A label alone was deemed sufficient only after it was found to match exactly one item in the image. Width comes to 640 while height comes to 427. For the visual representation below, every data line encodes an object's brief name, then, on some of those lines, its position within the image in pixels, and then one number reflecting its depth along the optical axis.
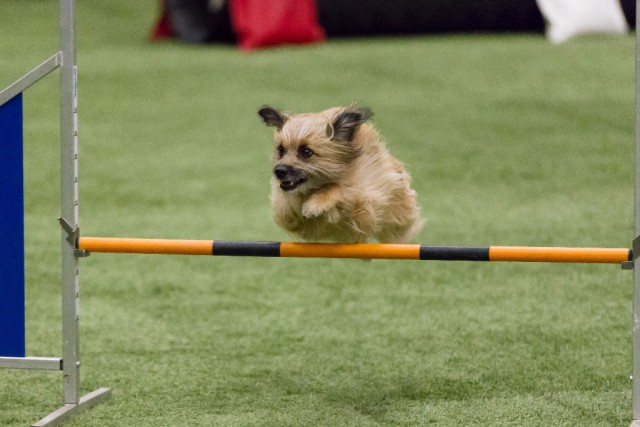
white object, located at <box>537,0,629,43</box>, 24.03
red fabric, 24.03
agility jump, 7.64
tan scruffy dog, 7.35
